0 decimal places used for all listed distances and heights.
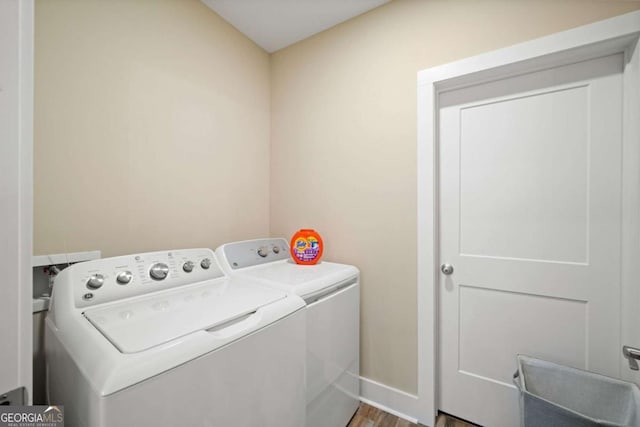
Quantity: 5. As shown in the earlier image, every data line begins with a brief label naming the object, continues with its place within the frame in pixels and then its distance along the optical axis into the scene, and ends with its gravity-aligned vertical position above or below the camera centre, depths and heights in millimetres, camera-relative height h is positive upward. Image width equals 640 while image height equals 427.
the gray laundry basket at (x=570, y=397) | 1078 -813
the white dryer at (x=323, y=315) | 1253 -543
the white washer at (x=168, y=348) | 646 -385
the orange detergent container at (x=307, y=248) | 1710 -231
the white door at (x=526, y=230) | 1244 -92
